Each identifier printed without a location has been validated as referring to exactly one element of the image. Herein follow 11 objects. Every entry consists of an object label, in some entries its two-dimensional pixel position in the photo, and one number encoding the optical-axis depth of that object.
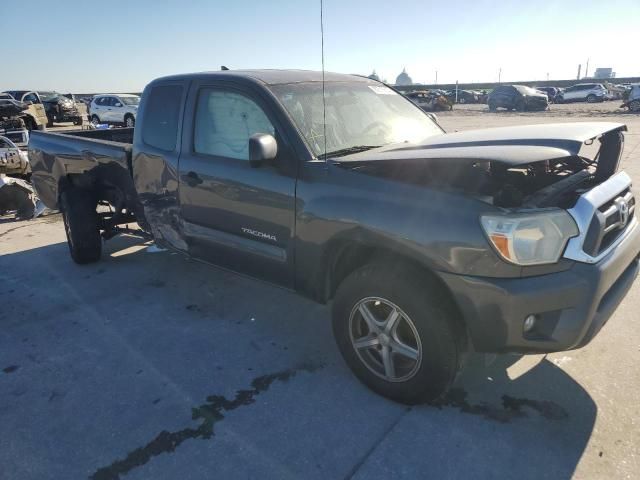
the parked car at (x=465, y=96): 51.31
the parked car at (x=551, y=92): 42.91
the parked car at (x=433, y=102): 34.62
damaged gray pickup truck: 2.27
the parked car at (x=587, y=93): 39.22
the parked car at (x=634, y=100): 27.41
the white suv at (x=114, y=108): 21.84
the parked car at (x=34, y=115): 19.28
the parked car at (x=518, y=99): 30.52
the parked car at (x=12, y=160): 8.23
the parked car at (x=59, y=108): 23.50
